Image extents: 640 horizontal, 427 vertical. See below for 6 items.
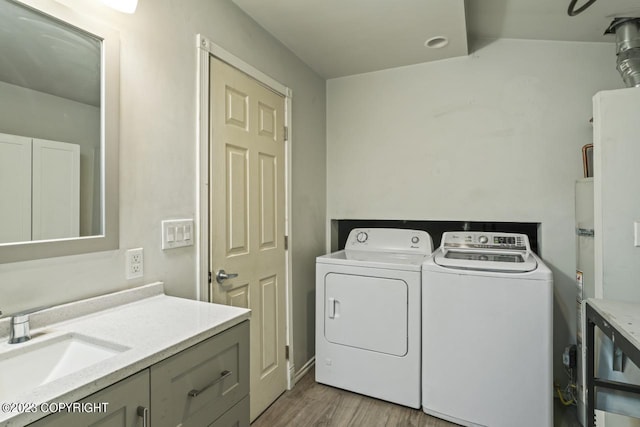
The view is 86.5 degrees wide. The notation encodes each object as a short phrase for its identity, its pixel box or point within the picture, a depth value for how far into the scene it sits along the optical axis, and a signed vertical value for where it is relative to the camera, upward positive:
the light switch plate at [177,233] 1.48 -0.08
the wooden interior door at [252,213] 1.78 +0.01
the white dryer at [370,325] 2.12 -0.73
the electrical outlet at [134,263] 1.32 -0.19
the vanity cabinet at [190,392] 0.78 -0.47
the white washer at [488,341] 1.80 -0.71
